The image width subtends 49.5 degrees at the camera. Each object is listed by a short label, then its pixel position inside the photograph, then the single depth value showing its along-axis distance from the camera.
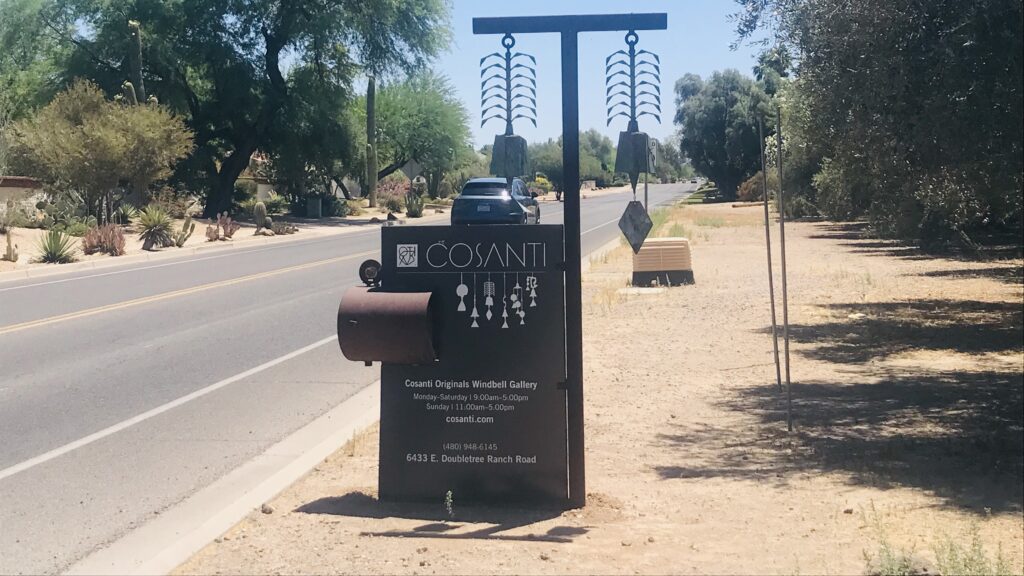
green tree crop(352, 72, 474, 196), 66.81
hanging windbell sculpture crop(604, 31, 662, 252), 6.62
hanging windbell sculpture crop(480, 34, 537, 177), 6.62
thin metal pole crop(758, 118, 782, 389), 7.59
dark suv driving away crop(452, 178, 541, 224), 27.67
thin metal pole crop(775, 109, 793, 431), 7.92
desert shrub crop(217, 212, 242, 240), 37.38
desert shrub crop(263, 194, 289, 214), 58.74
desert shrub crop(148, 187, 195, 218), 40.87
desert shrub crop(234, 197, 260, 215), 52.88
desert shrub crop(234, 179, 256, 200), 58.23
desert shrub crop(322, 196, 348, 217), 56.52
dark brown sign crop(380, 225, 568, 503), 6.15
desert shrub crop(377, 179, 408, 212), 62.38
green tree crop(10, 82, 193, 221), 33.62
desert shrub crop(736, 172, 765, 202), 66.62
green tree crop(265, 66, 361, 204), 48.50
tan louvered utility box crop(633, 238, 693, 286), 18.97
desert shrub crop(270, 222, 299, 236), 42.01
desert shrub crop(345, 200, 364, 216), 58.75
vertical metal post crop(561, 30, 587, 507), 6.14
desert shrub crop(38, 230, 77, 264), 26.52
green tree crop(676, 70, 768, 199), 73.62
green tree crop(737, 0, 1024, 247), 7.34
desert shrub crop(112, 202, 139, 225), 37.88
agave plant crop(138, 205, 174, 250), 32.00
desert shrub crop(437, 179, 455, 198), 78.75
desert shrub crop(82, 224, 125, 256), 29.22
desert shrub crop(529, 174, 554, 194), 88.59
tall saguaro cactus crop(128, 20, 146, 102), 38.91
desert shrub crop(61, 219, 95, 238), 33.38
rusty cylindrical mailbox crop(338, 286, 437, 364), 5.97
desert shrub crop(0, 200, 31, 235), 31.33
